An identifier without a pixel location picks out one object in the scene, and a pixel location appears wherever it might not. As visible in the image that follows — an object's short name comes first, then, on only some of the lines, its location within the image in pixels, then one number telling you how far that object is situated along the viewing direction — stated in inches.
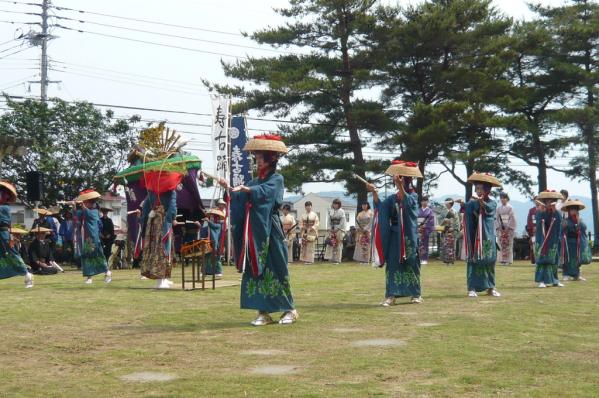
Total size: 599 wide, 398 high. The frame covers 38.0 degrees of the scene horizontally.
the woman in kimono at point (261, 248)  359.3
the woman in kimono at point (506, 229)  944.9
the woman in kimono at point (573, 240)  660.7
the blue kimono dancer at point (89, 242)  601.9
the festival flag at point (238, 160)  901.8
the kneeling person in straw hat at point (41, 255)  777.6
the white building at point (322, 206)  2741.1
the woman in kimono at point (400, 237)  452.8
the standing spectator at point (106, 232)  815.1
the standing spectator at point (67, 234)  880.3
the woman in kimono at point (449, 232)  939.3
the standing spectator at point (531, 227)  938.5
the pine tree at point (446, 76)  1122.0
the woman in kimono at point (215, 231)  683.4
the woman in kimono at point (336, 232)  984.3
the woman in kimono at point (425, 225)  901.8
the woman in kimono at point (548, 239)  586.9
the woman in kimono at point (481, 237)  498.3
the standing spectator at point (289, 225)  992.2
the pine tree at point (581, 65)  1291.8
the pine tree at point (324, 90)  1141.7
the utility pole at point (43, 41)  1574.8
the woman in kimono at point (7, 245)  541.0
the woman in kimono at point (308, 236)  995.3
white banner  888.9
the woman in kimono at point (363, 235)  986.1
